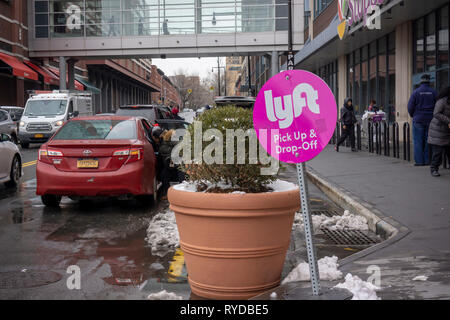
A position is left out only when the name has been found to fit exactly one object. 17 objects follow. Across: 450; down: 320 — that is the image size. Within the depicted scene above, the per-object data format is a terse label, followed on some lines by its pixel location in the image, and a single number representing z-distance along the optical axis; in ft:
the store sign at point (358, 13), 60.03
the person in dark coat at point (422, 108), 41.39
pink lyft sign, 14.40
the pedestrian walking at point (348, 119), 63.00
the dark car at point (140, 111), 59.93
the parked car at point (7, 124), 76.48
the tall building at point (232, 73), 545.85
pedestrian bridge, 134.92
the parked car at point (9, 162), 38.20
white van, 81.15
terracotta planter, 14.83
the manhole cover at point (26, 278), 17.03
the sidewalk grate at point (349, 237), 23.00
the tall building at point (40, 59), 122.52
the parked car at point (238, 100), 54.17
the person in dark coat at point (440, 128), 36.01
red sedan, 29.19
